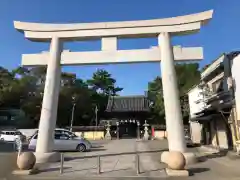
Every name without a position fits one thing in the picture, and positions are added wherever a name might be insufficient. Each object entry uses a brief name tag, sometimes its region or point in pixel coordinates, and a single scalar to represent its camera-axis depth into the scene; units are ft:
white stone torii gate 32.53
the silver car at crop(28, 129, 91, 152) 48.94
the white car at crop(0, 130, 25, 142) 83.49
